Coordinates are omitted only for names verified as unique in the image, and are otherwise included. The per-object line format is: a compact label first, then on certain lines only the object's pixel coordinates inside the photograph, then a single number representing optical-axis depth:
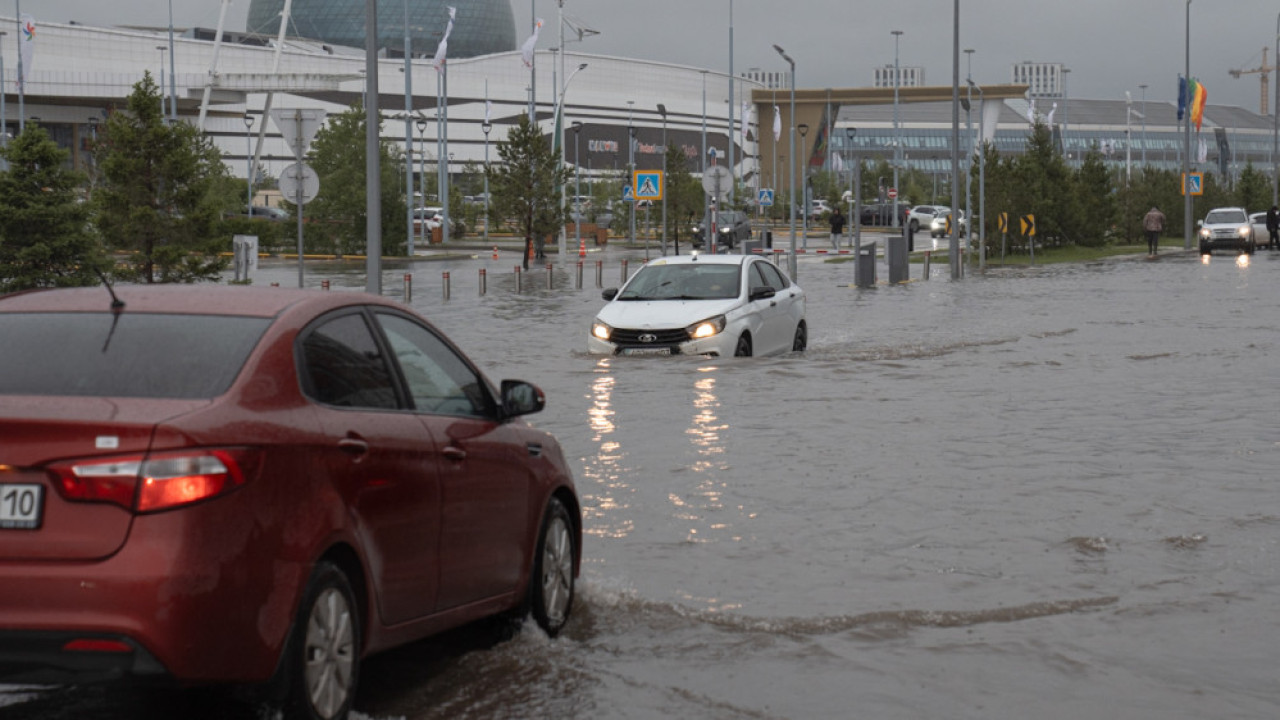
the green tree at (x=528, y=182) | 57.28
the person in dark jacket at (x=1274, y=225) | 67.06
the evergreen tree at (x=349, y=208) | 62.31
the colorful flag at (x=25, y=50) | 96.42
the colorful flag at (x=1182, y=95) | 72.69
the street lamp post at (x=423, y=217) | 82.06
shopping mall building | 114.94
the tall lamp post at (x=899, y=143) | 179.98
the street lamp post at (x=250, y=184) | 84.19
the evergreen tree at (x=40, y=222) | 26.89
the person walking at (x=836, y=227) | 71.06
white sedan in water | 20.22
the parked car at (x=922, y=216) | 94.06
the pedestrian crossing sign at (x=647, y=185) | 46.22
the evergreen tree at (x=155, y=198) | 30.81
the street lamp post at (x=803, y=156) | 149.75
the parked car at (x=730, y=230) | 72.69
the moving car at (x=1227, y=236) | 61.38
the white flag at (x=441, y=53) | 74.06
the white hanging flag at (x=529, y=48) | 71.62
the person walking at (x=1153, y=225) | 61.78
